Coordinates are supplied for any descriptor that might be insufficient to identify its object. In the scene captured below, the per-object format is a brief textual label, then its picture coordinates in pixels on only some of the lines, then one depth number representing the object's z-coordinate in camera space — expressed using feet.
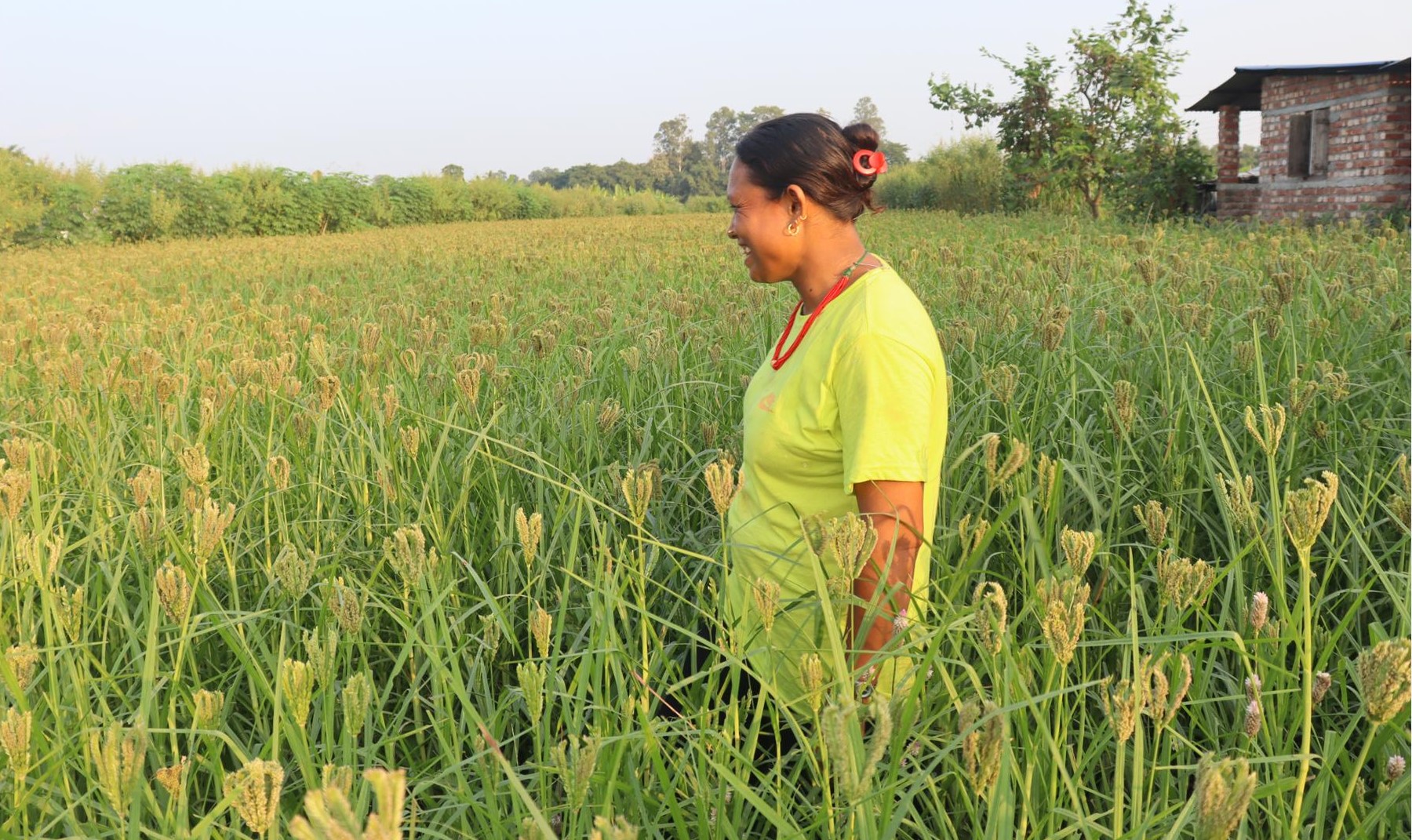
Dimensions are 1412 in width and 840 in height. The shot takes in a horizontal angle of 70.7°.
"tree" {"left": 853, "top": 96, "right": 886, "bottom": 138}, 348.14
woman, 5.65
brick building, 45.57
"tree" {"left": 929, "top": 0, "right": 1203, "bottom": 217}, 62.18
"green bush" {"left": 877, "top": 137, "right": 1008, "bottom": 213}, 88.89
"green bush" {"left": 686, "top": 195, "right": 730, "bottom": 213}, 156.23
